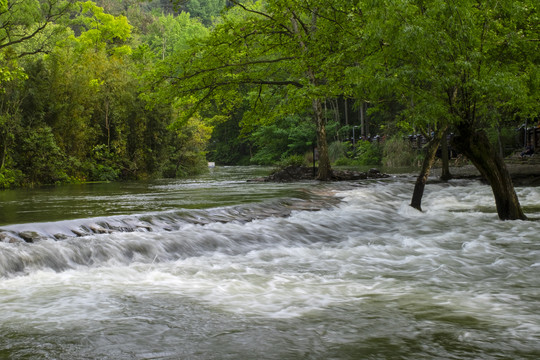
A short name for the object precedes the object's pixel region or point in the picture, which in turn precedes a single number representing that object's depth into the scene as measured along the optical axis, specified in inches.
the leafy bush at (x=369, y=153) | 1626.5
